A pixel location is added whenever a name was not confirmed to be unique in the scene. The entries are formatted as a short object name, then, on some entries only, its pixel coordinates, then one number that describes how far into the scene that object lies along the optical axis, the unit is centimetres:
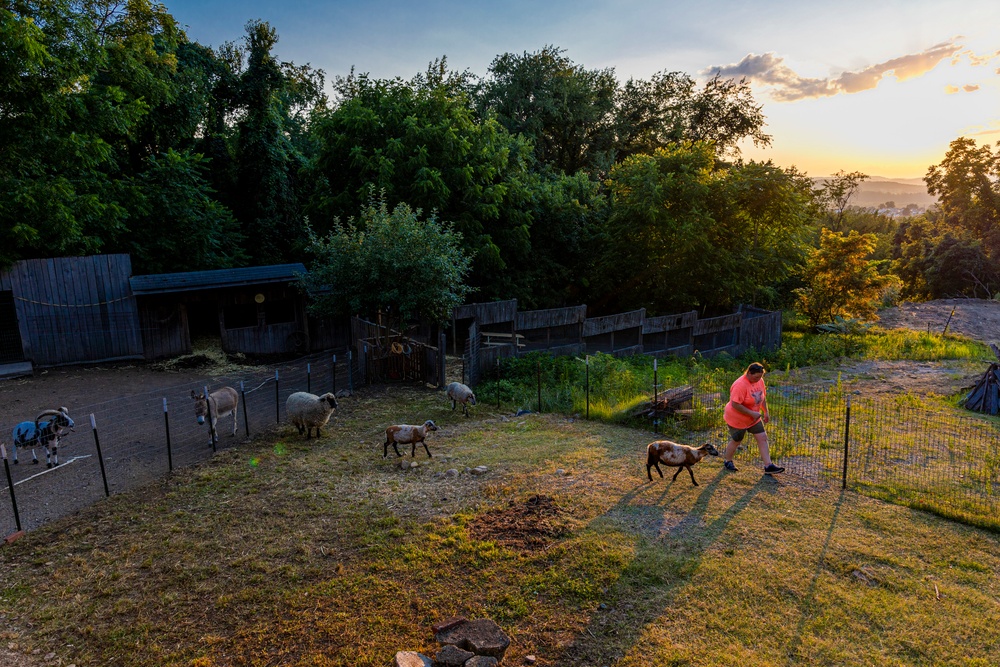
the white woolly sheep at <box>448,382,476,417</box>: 1355
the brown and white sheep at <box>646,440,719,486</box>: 898
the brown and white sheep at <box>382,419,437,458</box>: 1027
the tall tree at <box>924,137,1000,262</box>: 4425
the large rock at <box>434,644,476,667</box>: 505
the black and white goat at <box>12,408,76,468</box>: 1019
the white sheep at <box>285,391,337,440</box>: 1162
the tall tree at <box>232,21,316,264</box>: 2900
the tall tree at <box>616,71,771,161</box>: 3866
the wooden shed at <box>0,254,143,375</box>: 1822
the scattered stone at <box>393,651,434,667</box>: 495
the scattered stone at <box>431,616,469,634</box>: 550
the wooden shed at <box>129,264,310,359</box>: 2006
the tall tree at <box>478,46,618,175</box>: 3525
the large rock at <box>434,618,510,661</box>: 518
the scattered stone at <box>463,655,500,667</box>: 498
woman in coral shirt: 923
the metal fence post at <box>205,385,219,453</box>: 1114
